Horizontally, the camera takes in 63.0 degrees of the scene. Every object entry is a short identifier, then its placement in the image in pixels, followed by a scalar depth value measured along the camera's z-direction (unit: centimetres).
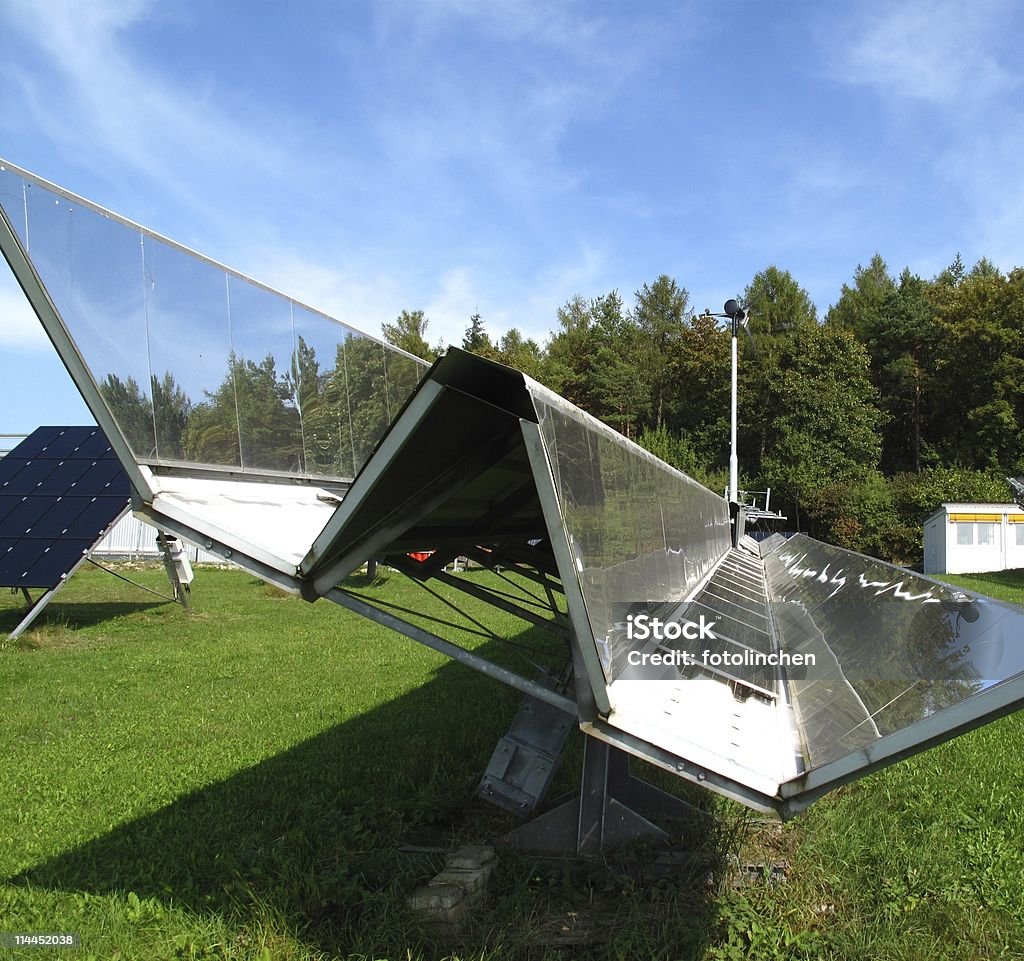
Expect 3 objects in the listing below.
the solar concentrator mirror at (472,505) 204
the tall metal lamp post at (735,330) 1778
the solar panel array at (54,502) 998
